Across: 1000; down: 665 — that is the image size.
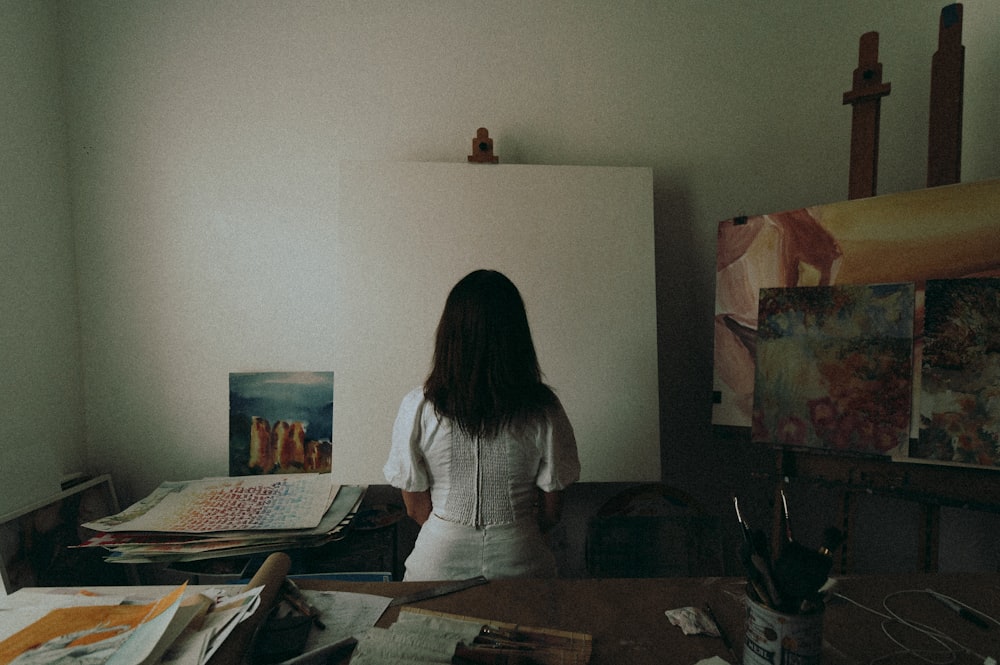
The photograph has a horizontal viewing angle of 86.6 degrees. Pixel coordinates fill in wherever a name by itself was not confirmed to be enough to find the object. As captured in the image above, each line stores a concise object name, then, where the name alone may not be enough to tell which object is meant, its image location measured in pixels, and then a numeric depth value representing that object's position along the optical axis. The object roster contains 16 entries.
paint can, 0.71
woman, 1.23
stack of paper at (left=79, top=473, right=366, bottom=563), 1.50
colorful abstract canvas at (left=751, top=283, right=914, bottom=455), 1.54
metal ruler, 0.97
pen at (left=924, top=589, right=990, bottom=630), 0.90
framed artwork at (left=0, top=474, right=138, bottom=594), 1.52
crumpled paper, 0.87
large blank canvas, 1.80
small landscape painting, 1.93
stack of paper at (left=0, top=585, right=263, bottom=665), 0.73
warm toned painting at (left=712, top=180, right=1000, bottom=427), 1.47
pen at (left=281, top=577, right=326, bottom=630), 0.90
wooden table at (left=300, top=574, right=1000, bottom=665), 0.83
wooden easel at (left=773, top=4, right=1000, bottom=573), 1.46
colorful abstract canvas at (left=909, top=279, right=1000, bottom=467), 1.42
